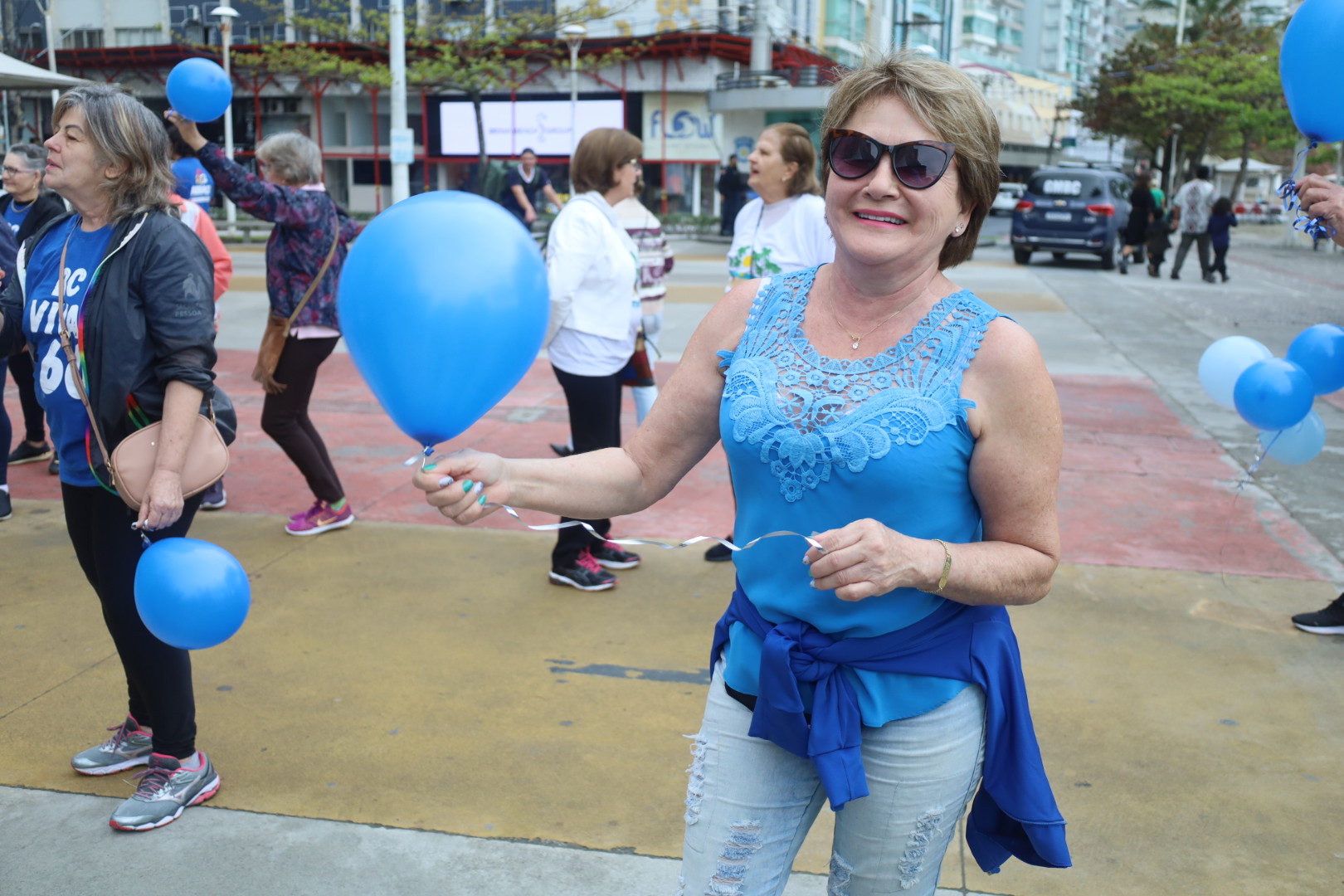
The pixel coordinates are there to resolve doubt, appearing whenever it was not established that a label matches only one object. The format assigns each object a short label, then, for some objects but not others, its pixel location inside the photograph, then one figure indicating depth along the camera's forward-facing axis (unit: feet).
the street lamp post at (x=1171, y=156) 119.65
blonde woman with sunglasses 5.74
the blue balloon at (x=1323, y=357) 14.75
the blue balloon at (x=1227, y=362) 15.39
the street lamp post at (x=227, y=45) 80.59
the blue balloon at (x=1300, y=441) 15.65
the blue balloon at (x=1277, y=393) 14.60
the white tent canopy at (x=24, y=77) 32.68
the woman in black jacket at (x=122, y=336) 9.39
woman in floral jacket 16.84
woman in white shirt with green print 16.60
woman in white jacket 15.40
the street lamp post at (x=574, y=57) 95.86
